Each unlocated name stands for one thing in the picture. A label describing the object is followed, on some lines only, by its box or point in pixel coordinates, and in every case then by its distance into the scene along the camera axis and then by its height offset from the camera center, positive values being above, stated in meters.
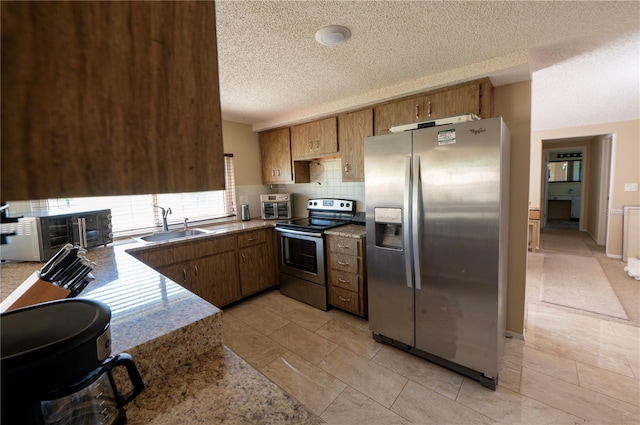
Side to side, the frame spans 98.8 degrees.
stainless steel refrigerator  1.77 -0.37
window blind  2.57 -0.13
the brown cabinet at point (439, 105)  2.13 +0.69
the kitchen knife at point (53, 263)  0.96 -0.24
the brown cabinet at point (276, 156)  3.63 +0.49
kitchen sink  2.92 -0.44
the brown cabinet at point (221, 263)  2.59 -0.74
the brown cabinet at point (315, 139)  3.11 +0.61
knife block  0.85 -0.31
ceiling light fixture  1.55 +0.91
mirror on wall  7.56 +0.35
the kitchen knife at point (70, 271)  0.98 -0.27
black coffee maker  0.45 -0.30
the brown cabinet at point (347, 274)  2.69 -0.85
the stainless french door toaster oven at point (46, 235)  1.86 -0.26
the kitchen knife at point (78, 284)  0.99 -0.32
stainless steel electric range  2.97 -0.67
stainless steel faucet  3.00 -0.23
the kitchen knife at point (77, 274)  0.99 -0.28
